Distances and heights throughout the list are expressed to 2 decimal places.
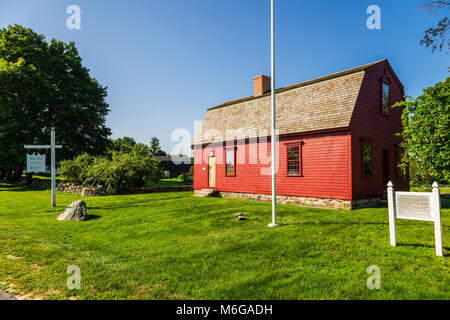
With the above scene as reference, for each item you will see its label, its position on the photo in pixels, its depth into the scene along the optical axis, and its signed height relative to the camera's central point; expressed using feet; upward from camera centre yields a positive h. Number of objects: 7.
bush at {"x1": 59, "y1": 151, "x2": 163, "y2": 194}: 67.36 +0.05
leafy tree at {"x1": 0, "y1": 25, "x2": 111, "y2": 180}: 87.25 +26.30
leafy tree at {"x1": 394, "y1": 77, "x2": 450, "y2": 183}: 32.73 +4.92
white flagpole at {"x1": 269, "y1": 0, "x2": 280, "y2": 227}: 29.27 +6.29
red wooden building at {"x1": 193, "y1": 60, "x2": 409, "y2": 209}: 40.81 +4.73
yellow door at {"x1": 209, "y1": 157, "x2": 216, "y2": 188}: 62.39 -0.47
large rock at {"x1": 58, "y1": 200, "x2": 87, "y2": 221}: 36.70 -5.83
